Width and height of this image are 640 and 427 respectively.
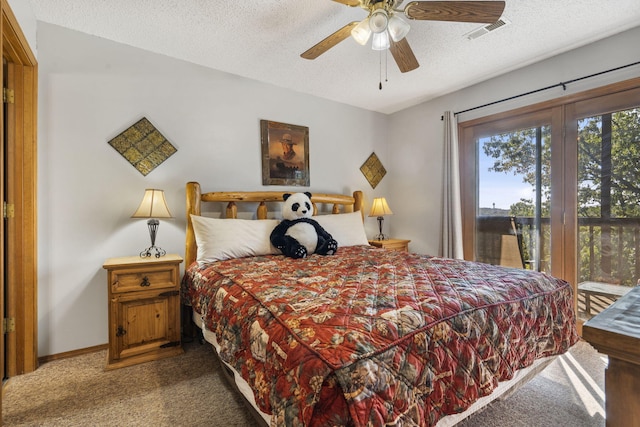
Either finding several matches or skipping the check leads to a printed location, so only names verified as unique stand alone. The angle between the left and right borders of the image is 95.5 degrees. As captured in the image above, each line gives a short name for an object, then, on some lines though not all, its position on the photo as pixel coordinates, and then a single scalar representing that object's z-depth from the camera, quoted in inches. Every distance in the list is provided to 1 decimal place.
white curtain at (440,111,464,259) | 129.6
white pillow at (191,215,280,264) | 92.8
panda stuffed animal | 98.2
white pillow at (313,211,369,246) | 117.0
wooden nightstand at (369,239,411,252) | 140.0
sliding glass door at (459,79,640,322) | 92.0
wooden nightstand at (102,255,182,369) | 80.7
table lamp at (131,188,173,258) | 89.5
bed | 33.2
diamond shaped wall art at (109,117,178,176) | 97.0
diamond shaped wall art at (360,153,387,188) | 159.0
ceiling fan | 60.7
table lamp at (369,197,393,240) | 145.4
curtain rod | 90.9
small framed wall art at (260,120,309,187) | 125.6
